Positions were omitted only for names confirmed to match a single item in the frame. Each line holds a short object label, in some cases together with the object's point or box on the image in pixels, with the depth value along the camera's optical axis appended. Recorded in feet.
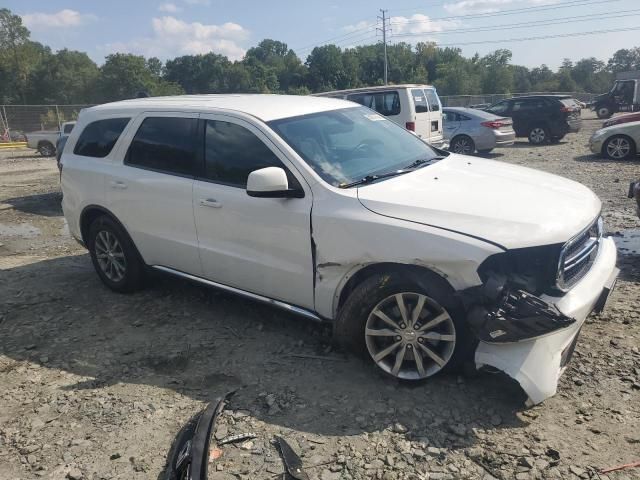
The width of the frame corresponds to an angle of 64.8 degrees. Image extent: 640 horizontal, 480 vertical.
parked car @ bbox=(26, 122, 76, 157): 68.59
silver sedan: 47.52
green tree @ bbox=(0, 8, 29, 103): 213.66
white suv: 9.34
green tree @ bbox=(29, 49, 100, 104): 217.97
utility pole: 204.54
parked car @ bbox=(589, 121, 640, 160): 40.01
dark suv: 55.11
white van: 38.42
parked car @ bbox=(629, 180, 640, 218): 17.43
